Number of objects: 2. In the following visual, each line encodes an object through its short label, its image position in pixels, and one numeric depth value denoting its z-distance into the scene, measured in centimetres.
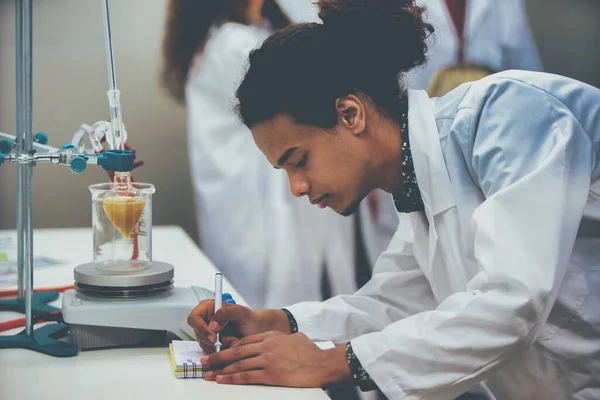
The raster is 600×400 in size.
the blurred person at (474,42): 304
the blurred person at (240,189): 284
